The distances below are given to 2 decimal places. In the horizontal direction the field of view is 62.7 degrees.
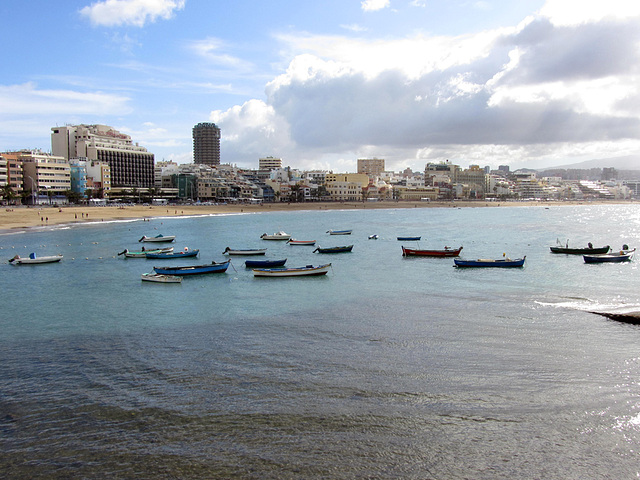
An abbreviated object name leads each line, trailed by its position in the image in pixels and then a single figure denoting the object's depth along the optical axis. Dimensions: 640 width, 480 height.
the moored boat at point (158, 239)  66.94
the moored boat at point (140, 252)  53.84
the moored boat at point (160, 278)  39.47
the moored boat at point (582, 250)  54.40
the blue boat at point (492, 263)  45.81
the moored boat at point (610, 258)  48.56
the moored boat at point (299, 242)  65.59
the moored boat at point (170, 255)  53.38
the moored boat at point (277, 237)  70.62
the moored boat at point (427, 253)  53.81
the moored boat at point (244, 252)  54.72
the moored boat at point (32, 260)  48.06
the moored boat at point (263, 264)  46.03
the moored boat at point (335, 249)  57.34
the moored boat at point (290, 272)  41.22
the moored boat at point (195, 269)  41.09
